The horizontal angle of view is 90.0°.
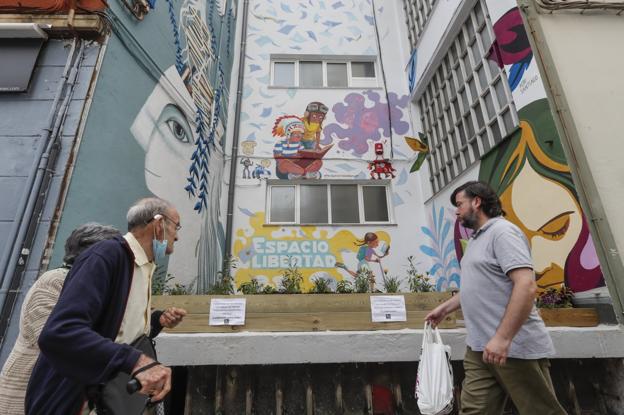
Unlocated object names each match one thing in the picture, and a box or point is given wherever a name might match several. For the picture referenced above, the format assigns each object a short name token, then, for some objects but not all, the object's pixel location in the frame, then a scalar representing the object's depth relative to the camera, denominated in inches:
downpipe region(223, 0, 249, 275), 267.0
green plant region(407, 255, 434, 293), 207.0
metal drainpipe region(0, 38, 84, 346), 106.0
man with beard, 69.0
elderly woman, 61.9
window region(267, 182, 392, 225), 287.7
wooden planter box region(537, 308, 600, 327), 123.0
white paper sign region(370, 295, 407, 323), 126.0
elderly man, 45.2
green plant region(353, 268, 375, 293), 204.5
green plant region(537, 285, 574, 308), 133.8
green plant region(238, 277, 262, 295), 186.4
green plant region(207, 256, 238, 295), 194.7
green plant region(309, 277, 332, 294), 189.5
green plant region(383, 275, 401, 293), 201.8
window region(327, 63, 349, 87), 336.5
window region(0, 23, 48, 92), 130.6
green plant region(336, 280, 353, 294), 196.1
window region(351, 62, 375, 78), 340.8
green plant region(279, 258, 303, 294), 184.2
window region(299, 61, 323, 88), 335.6
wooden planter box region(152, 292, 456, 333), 121.9
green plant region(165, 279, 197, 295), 166.8
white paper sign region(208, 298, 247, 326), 122.0
